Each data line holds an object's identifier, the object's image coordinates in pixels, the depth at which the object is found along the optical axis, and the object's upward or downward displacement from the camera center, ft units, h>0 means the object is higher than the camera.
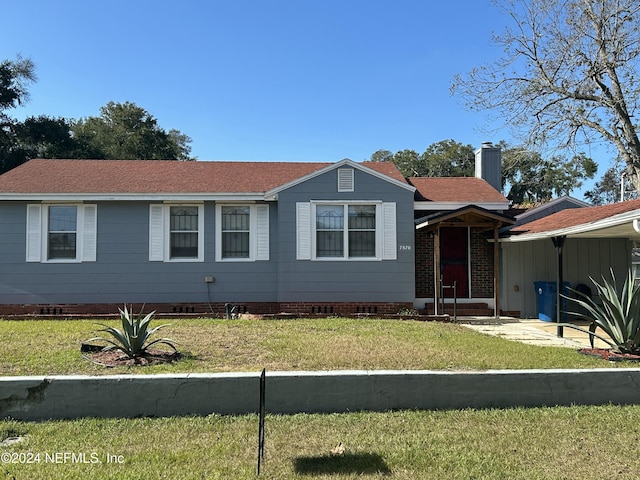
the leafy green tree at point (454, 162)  162.09 +34.01
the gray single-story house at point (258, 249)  38.88 +1.12
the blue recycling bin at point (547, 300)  36.63 -2.96
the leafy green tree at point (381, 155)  191.21 +42.96
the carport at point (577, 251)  37.29 +0.88
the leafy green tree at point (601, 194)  169.87 +26.09
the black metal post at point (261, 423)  11.38 -3.88
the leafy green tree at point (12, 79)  87.04 +33.90
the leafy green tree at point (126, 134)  111.04 +30.68
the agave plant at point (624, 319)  21.02 -2.55
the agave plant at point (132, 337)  19.53 -3.04
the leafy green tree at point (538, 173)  50.66 +17.44
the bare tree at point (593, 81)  42.57 +17.33
